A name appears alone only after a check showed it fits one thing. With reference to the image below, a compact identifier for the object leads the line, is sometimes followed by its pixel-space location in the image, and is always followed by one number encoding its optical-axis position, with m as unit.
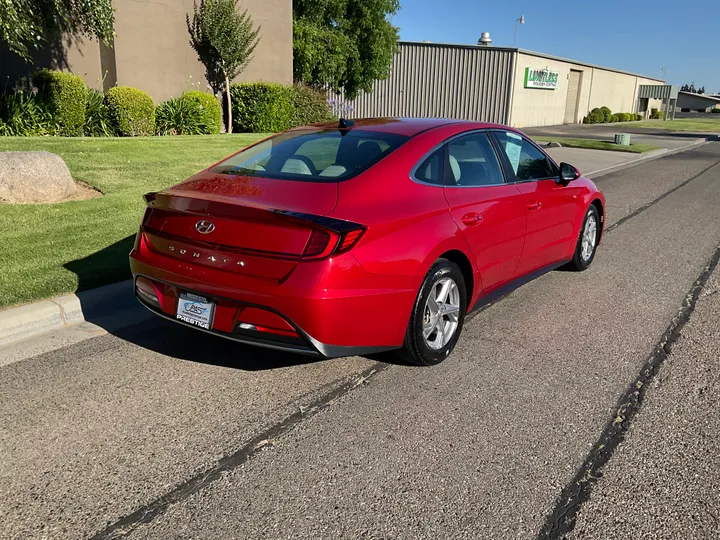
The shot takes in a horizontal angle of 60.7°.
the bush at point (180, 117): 16.06
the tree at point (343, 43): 29.55
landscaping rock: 7.61
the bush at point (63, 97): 13.64
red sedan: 3.38
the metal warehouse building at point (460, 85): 37.06
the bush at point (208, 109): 16.55
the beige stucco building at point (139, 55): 14.95
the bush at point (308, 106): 19.97
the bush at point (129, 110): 14.51
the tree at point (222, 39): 17.20
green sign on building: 39.06
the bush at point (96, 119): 14.46
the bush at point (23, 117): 13.27
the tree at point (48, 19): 9.71
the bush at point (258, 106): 18.58
